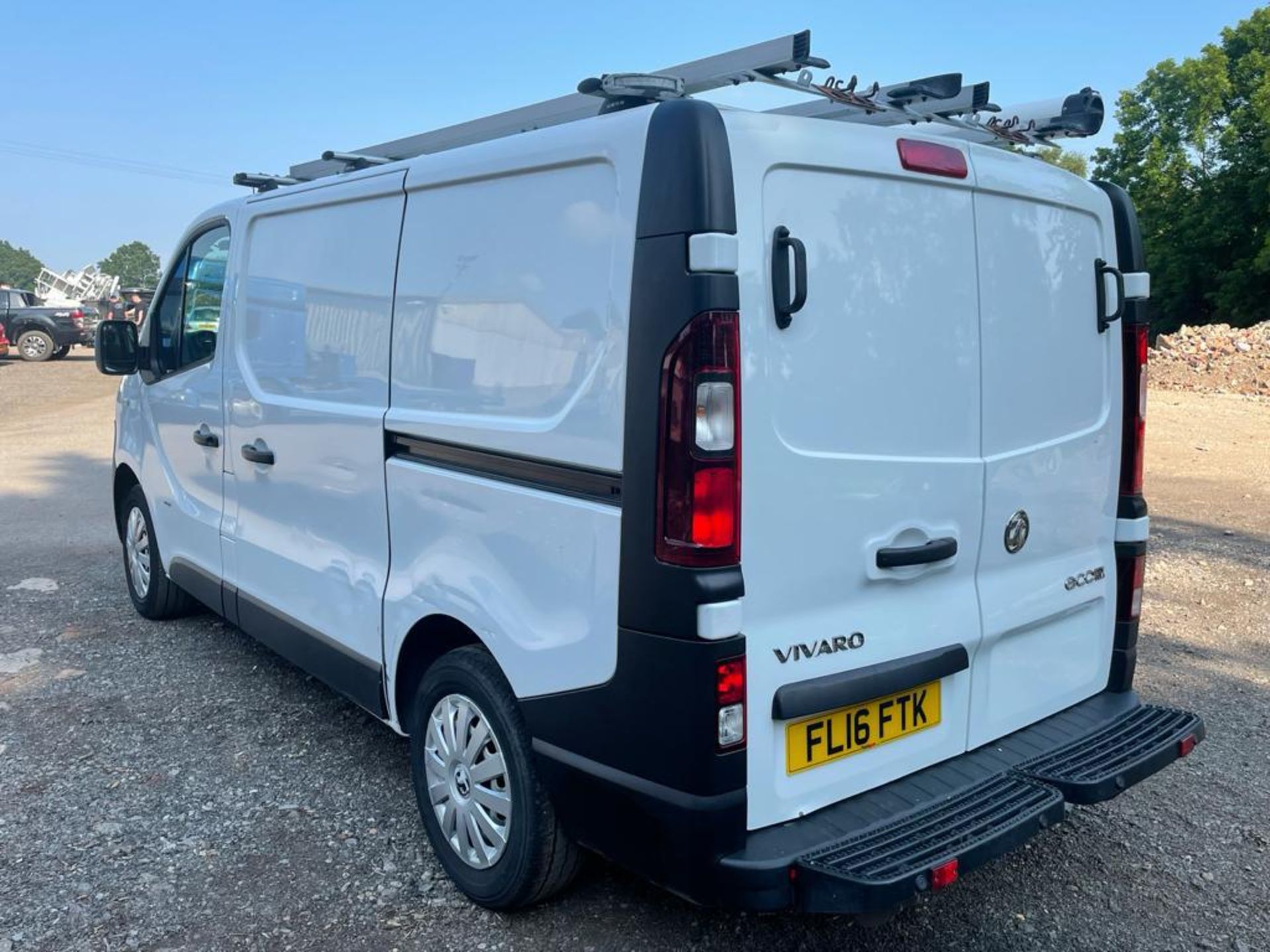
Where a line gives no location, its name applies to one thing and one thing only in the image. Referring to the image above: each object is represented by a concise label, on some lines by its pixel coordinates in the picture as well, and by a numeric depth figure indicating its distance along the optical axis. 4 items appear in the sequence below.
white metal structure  41.34
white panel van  2.38
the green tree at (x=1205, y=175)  39.19
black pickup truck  27.25
